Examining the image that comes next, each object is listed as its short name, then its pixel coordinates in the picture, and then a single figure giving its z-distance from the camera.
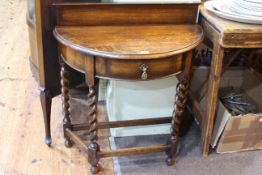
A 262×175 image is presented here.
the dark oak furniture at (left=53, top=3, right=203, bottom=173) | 1.30
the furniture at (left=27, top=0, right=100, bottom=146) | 1.49
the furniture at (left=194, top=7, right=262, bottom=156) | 1.46
